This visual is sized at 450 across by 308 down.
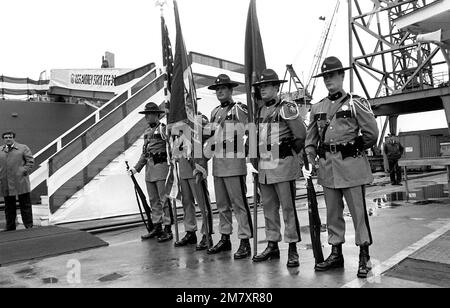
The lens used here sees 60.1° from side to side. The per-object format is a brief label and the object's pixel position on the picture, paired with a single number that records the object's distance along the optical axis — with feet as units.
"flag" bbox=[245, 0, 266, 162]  14.84
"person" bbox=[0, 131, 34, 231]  23.07
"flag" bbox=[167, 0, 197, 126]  17.85
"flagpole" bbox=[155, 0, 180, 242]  17.79
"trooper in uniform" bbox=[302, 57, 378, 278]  11.82
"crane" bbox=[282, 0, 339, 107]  145.56
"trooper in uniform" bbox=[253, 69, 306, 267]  13.38
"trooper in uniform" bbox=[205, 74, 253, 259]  15.19
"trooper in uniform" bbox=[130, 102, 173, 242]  19.24
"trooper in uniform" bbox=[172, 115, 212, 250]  16.93
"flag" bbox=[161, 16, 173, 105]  19.19
